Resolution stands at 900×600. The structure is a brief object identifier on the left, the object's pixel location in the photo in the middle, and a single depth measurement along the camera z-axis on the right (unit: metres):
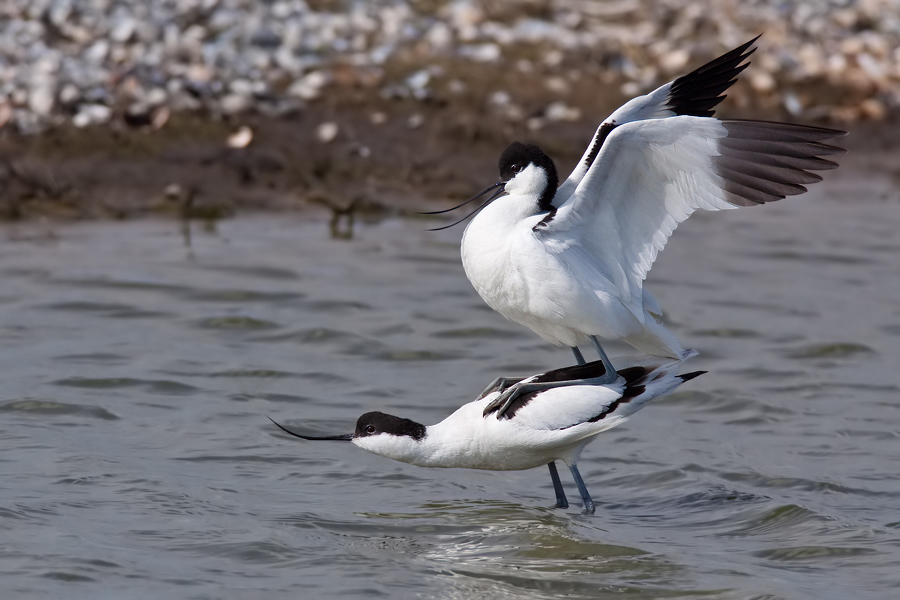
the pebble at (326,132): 20.16
